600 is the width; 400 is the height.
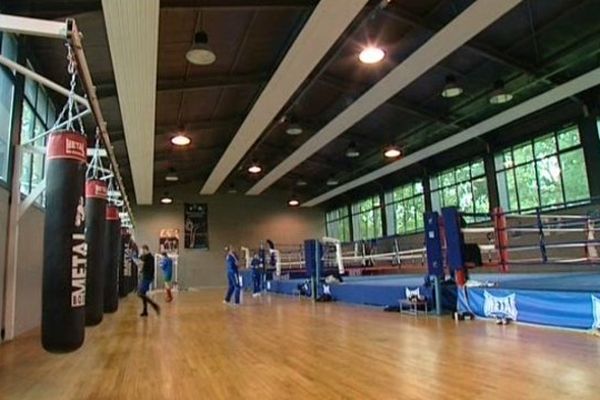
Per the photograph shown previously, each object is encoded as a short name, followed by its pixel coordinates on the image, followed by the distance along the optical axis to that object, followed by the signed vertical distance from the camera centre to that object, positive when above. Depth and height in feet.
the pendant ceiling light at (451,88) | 27.07 +9.98
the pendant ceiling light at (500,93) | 27.53 +9.67
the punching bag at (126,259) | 34.04 +0.76
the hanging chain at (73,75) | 11.18 +5.03
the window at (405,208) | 53.83 +5.84
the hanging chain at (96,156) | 17.90 +4.59
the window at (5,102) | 18.76 +7.37
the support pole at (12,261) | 18.39 +0.52
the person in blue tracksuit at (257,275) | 47.37 -1.39
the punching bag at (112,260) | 19.65 +0.37
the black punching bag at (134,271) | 50.59 -0.39
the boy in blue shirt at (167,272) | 38.11 -0.51
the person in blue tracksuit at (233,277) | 33.53 -1.06
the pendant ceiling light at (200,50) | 19.39 +9.32
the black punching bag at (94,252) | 13.61 +0.54
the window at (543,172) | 34.73 +6.42
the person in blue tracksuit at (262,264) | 47.83 -0.24
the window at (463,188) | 44.24 +6.77
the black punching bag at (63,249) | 9.44 +0.47
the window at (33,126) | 22.49 +7.85
